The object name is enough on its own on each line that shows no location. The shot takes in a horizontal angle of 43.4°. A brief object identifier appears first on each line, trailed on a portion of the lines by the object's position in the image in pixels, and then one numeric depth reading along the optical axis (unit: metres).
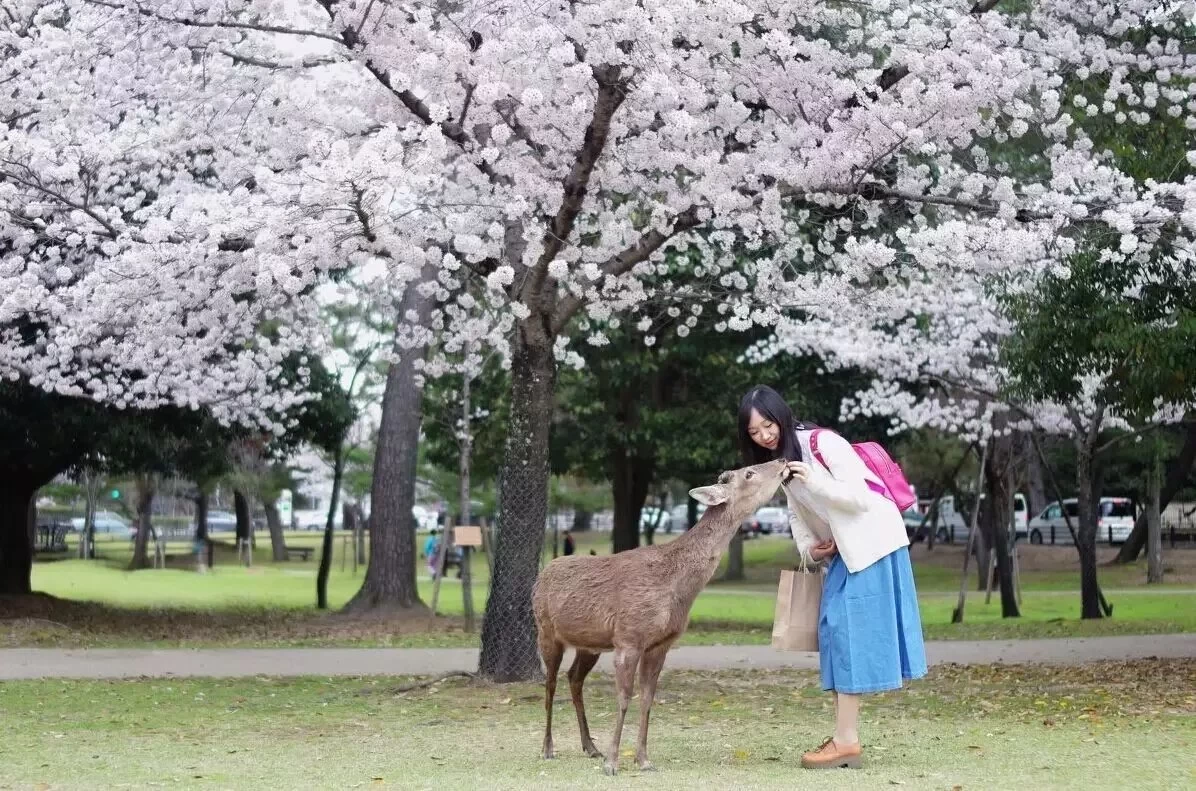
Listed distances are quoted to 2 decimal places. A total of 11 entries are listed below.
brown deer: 6.78
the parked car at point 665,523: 63.35
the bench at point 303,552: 53.19
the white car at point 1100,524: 48.56
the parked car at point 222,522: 72.62
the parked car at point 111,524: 66.44
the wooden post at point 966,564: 22.45
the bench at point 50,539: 50.37
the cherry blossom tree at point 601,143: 10.43
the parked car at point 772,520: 67.38
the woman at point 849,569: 6.82
